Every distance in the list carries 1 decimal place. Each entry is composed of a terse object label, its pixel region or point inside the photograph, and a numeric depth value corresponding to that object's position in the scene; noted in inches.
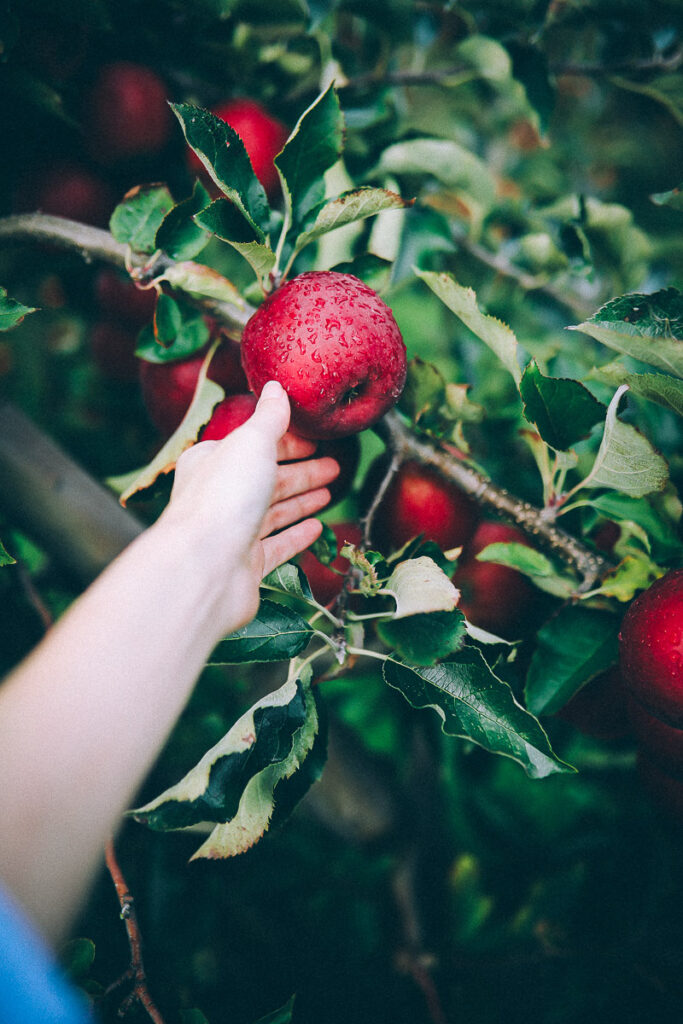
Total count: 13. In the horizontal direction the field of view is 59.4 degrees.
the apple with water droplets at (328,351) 21.6
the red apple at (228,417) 25.5
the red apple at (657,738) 23.6
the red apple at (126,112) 29.9
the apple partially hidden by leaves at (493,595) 29.0
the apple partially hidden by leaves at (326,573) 29.5
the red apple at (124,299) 33.9
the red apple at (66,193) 31.0
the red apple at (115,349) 37.4
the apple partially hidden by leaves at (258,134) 31.5
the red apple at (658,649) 21.1
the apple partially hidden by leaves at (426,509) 27.9
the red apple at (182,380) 29.3
